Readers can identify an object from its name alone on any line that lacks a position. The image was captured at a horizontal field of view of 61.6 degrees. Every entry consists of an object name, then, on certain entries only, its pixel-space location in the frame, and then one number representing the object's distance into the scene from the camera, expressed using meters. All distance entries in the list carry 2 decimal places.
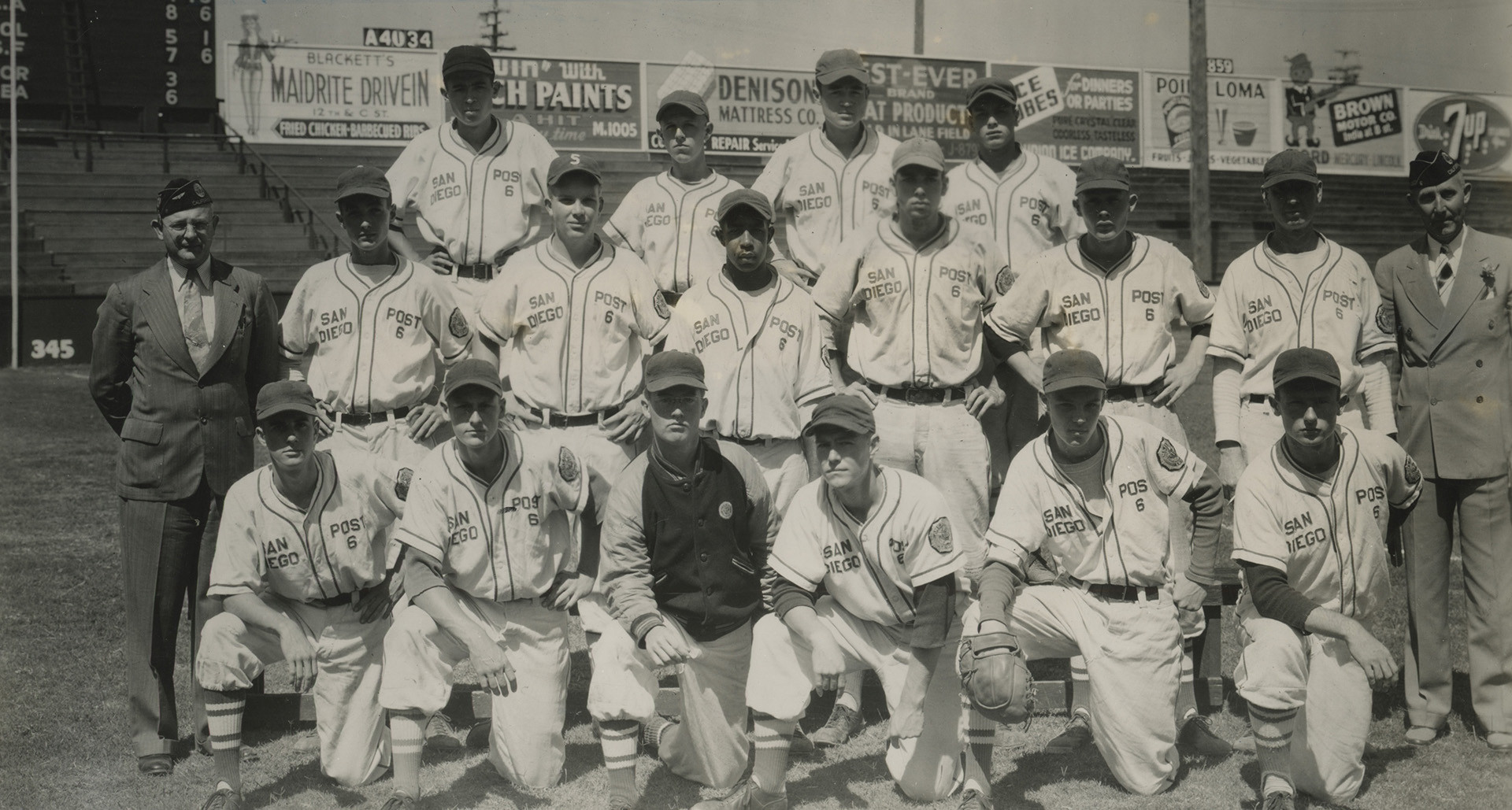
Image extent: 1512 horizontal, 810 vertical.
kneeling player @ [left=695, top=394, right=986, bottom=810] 4.52
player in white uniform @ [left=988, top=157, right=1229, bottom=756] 5.68
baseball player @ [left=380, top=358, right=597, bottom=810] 4.71
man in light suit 5.41
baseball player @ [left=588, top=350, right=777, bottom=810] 4.78
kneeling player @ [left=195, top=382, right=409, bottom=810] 4.84
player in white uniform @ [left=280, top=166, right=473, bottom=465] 5.61
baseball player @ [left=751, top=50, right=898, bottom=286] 6.55
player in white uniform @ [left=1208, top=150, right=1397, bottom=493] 5.72
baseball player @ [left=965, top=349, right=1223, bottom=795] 4.78
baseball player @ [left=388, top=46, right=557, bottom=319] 6.50
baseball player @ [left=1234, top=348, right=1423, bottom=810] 4.48
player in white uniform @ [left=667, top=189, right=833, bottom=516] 5.64
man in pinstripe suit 5.34
